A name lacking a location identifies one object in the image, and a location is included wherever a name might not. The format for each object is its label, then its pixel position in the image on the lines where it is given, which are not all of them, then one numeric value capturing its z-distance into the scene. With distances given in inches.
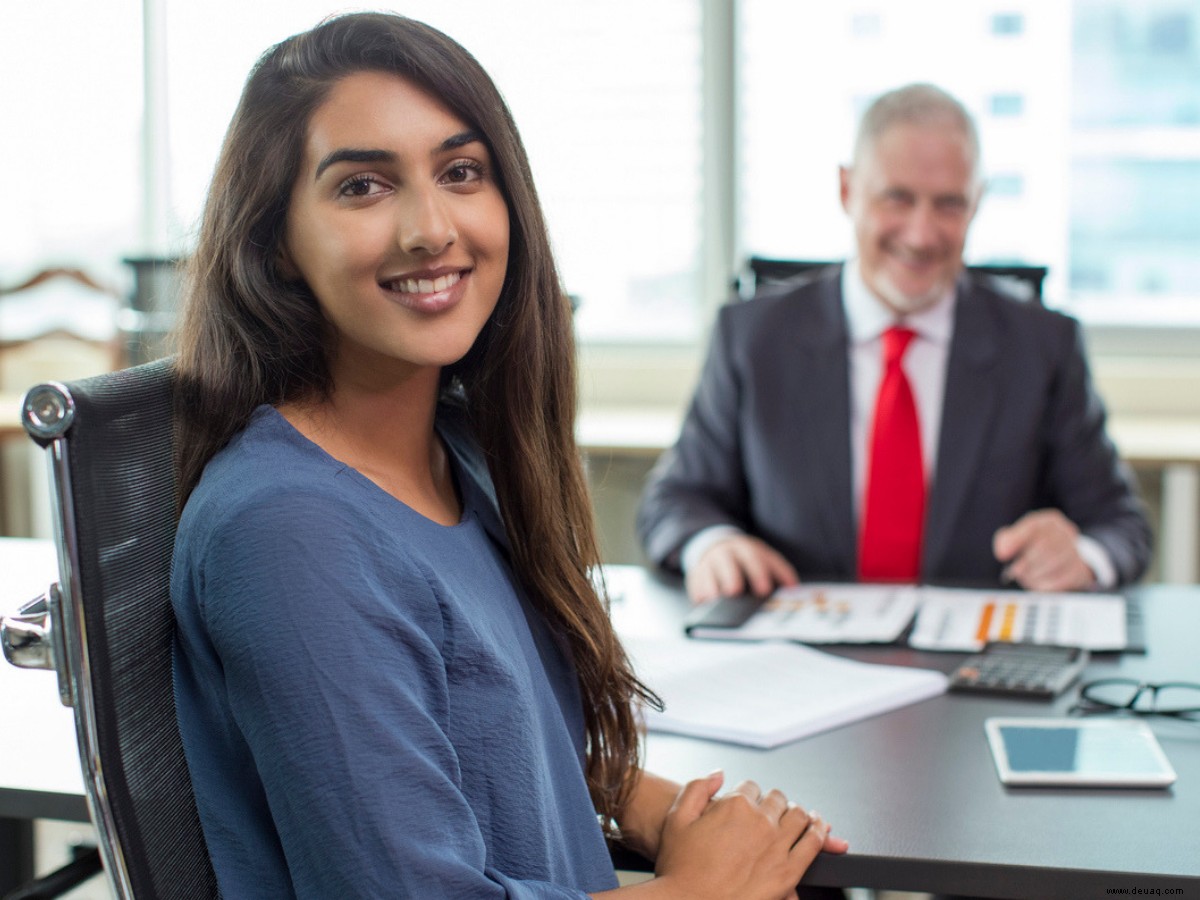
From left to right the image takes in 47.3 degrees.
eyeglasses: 53.4
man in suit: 88.8
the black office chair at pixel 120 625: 32.6
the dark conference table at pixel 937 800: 40.4
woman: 33.1
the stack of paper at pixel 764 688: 52.4
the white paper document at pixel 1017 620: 62.8
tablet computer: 46.1
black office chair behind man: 100.0
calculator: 55.9
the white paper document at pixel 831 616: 64.2
